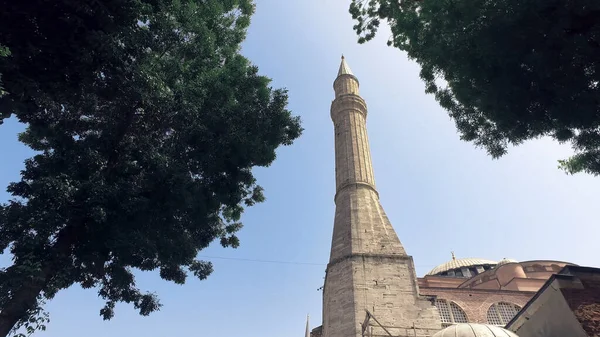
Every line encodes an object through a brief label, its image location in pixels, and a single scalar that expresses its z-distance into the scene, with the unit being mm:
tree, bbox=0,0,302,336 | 5633
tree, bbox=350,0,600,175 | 5523
